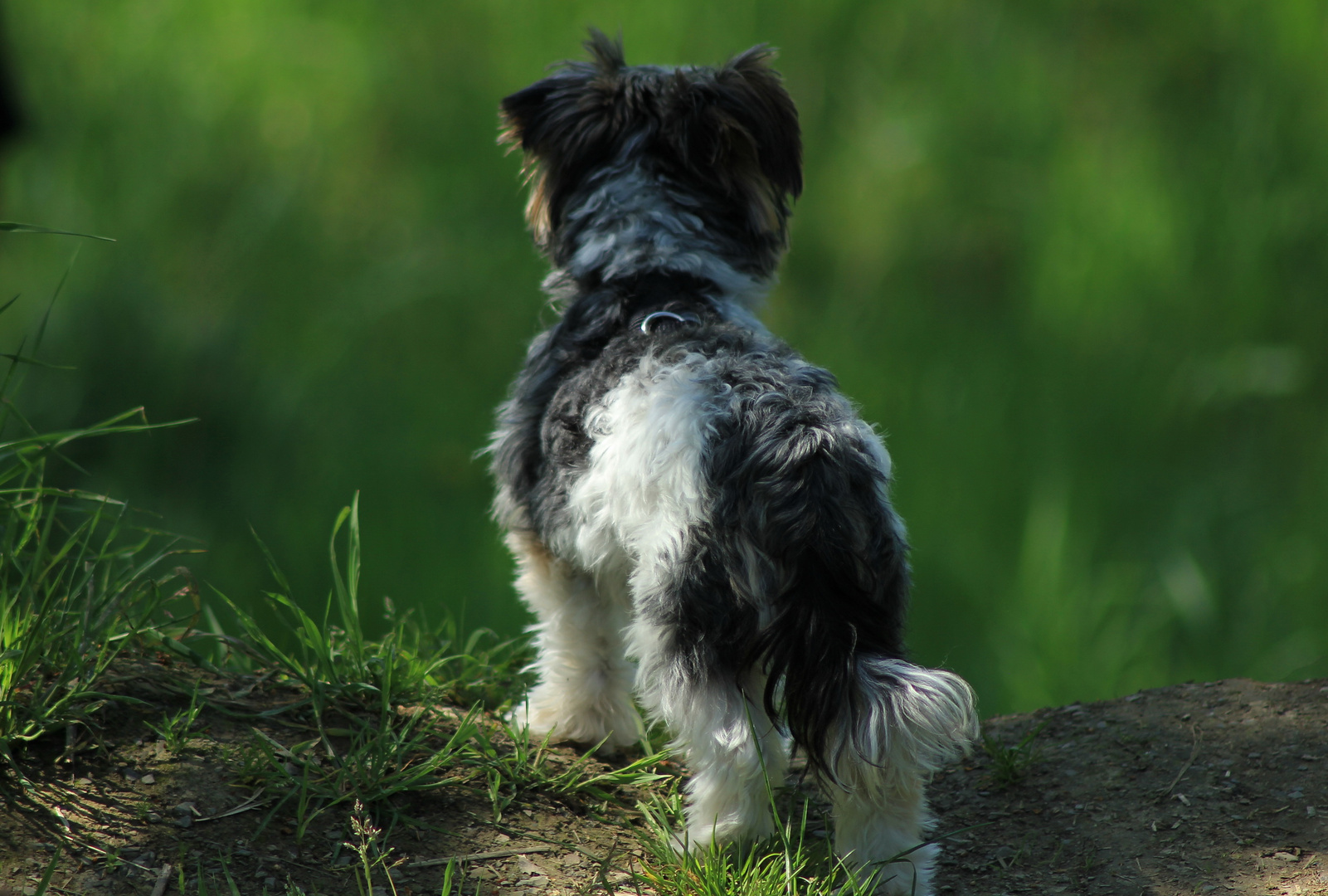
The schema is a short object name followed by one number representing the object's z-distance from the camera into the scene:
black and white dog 4.71
